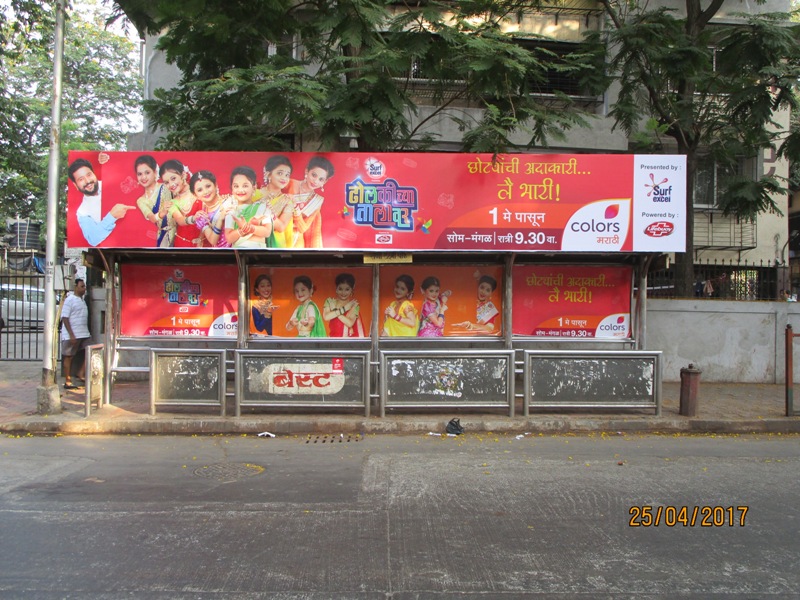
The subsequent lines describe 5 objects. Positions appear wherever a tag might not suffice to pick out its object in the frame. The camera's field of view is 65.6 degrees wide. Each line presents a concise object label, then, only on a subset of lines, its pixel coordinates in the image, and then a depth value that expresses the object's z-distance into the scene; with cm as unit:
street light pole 907
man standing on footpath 1100
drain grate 815
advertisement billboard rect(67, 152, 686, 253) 946
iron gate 1532
